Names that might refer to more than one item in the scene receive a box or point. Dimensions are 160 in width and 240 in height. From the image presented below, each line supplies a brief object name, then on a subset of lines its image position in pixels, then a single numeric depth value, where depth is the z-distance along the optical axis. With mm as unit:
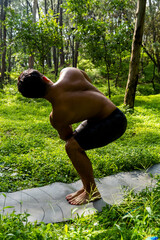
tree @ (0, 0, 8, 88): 15038
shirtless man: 2557
